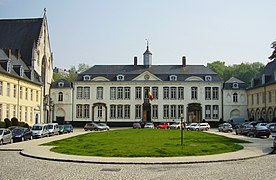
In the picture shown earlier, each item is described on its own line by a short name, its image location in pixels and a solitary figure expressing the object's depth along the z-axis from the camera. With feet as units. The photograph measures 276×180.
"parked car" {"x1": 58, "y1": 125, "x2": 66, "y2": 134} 121.82
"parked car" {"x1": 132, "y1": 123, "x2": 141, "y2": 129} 151.76
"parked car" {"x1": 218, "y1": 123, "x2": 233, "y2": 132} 136.63
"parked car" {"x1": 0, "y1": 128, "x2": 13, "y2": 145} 76.04
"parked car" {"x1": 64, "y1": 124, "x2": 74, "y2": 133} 130.83
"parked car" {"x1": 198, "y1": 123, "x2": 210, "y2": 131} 149.82
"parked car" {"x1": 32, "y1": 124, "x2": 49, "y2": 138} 97.87
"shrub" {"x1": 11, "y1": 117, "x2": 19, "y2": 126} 122.82
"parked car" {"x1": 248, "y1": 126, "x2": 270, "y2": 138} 97.85
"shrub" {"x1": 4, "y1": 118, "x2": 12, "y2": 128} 117.50
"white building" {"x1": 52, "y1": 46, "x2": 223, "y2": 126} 185.19
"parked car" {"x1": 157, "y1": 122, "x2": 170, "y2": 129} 159.20
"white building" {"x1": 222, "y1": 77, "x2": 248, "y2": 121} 185.19
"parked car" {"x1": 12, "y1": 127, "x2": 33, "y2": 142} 84.98
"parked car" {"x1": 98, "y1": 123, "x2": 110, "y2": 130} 144.82
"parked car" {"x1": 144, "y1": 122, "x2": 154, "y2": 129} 155.61
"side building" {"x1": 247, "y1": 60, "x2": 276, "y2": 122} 153.25
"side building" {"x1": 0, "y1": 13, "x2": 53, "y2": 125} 128.46
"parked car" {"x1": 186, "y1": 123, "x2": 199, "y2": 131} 148.97
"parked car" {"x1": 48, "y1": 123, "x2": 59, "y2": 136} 110.09
